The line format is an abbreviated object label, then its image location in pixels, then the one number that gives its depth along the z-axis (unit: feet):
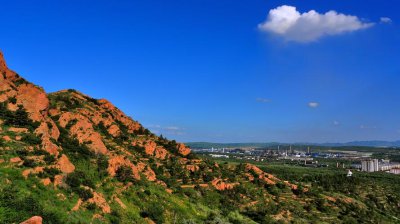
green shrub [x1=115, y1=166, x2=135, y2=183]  139.18
